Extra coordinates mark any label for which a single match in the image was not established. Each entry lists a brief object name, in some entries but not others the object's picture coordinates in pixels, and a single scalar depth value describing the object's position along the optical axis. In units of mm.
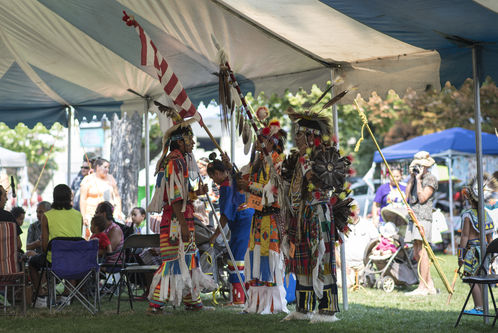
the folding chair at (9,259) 12367
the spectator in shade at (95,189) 20375
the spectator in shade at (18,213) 16141
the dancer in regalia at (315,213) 10674
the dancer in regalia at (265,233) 11891
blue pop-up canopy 27922
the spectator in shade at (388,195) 19672
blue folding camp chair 12516
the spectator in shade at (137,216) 17422
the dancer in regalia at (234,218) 12890
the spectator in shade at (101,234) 14953
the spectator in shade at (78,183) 20752
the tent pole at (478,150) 10992
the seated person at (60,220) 13516
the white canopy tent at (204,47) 11695
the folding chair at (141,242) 12977
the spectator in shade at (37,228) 16734
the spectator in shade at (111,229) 15327
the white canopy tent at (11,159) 36062
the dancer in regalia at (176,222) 11961
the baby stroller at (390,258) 17219
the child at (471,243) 12117
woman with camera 16437
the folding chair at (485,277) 9953
